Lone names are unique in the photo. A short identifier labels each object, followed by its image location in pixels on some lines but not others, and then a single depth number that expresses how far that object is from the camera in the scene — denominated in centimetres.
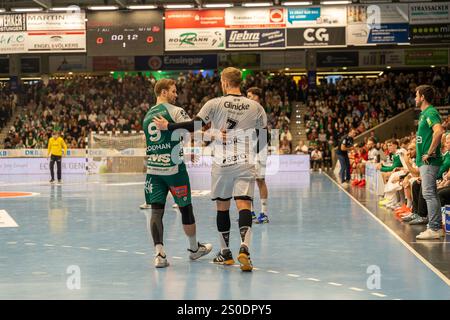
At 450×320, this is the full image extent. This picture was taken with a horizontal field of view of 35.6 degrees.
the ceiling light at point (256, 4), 2929
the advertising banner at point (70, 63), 3722
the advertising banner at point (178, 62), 3531
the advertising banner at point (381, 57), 3559
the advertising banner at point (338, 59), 3578
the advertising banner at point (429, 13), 2731
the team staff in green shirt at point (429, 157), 920
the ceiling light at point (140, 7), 2851
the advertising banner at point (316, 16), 2773
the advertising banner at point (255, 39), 2809
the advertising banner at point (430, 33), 2762
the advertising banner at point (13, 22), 2891
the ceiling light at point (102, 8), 2834
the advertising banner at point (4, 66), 3709
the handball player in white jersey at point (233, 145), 734
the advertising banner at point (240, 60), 3653
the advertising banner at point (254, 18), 2798
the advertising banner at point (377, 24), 2759
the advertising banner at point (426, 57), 3466
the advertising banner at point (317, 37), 2778
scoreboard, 2833
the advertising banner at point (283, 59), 3684
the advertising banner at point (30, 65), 3722
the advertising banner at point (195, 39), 2847
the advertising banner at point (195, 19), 2844
